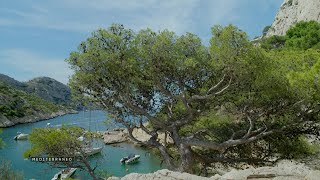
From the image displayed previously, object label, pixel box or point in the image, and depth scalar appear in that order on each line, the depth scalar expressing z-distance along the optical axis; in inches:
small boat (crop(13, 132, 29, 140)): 2938.0
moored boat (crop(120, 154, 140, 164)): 1872.5
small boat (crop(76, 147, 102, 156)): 2041.2
